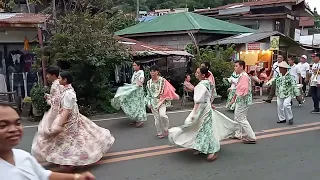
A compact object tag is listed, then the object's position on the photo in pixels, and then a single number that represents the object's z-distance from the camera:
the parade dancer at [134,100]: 8.45
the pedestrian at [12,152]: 1.98
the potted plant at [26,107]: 9.71
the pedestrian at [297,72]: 11.25
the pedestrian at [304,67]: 12.81
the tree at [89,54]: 10.02
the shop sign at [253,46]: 15.06
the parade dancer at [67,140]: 5.07
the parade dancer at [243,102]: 6.83
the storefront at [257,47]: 15.09
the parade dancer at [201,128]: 5.73
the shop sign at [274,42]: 15.02
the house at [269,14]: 21.34
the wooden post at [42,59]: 10.22
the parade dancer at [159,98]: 7.41
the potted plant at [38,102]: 9.43
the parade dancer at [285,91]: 8.48
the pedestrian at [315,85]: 10.12
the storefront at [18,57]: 11.84
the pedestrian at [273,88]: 10.80
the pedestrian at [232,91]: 9.33
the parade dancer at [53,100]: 5.29
